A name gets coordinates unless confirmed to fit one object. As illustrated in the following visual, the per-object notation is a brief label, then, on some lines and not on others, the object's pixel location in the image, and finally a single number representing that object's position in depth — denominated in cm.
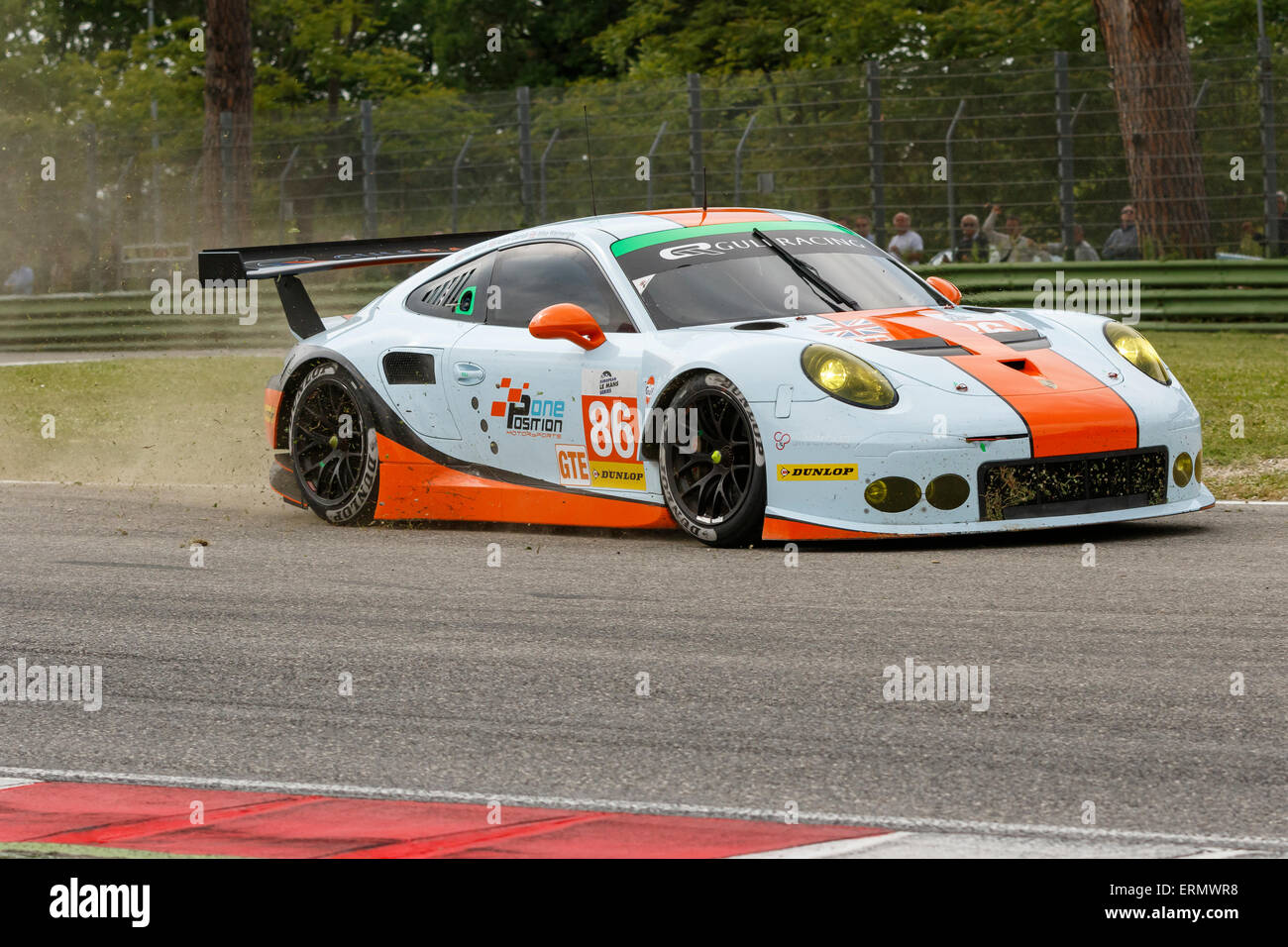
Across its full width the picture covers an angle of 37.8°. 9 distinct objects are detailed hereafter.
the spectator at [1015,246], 2034
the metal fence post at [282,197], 2500
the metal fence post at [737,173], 2203
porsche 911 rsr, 725
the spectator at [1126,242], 2028
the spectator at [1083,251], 2031
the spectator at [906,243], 2100
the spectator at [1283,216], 1933
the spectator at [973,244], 2066
